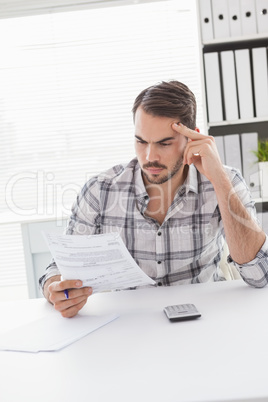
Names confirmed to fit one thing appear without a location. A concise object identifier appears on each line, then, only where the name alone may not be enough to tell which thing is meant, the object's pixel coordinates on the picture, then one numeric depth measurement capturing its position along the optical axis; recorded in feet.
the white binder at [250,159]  8.64
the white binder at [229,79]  8.54
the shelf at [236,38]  8.61
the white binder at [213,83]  8.53
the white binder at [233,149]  8.65
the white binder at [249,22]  8.66
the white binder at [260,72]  8.55
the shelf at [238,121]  8.68
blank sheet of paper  3.36
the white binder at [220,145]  8.65
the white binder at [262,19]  8.66
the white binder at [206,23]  8.61
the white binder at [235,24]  8.66
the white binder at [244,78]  8.55
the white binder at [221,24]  8.64
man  4.98
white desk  2.53
